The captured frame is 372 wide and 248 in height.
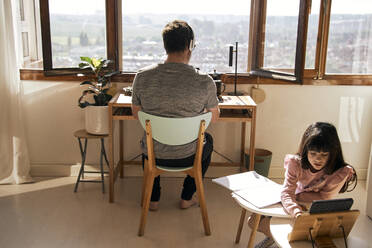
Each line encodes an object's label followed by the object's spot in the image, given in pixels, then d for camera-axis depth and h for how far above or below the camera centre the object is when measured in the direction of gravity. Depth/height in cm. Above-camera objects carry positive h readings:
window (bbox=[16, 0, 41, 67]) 339 -1
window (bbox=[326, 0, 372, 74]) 332 +0
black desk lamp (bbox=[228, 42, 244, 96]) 325 -20
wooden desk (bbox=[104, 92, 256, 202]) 296 -53
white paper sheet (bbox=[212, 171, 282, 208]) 203 -74
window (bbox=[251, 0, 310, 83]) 312 -2
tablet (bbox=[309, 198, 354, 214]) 164 -62
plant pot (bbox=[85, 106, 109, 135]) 314 -60
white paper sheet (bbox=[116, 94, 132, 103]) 301 -45
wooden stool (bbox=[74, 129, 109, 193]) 319 -85
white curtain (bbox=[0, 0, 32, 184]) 317 -61
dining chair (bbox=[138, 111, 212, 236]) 243 -57
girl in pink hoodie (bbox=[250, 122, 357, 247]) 194 -59
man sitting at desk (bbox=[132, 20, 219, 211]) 247 -29
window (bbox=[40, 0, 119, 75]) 323 +0
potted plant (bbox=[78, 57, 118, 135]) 315 -46
